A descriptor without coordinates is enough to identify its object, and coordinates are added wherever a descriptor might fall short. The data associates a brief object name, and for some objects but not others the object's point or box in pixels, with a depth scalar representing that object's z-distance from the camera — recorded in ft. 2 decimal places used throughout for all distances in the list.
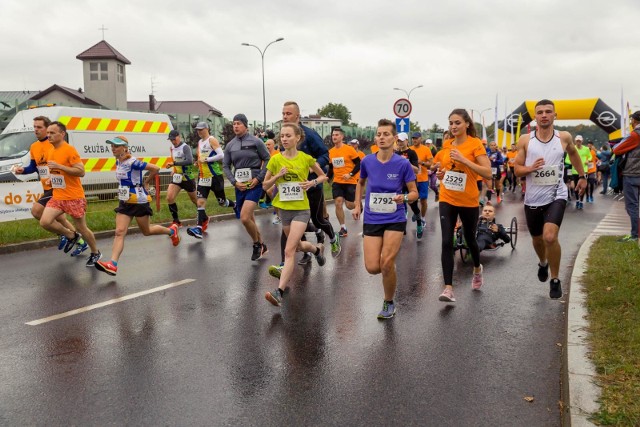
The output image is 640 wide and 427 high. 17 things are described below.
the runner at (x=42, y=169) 27.25
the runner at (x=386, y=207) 17.99
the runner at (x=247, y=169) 26.86
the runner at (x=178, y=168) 37.81
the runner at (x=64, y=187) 25.48
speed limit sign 58.29
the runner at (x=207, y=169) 37.04
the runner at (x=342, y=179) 36.11
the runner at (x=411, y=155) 34.01
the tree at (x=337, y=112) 408.87
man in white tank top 19.74
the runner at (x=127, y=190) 24.82
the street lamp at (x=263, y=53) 125.59
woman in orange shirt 20.04
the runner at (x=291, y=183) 20.59
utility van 53.93
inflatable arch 102.63
